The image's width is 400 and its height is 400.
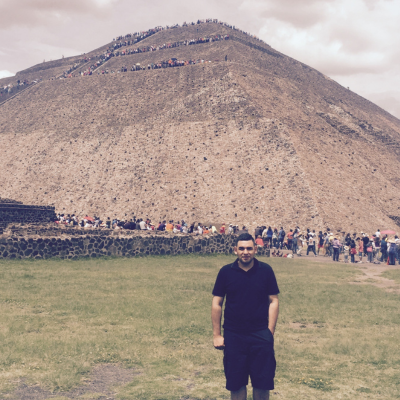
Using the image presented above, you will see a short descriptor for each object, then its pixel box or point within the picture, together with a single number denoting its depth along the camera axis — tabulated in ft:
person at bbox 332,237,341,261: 100.94
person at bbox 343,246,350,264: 102.11
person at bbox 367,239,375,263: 101.62
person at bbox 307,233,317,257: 111.34
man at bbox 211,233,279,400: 20.52
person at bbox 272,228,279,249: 121.29
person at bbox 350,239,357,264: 98.73
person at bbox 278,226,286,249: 121.08
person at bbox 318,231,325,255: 119.77
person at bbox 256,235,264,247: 104.07
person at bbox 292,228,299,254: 112.56
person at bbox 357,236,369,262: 103.96
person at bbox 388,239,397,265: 97.55
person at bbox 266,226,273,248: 120.98
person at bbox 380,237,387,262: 103.23
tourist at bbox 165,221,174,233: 118.43
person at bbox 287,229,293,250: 118.45
